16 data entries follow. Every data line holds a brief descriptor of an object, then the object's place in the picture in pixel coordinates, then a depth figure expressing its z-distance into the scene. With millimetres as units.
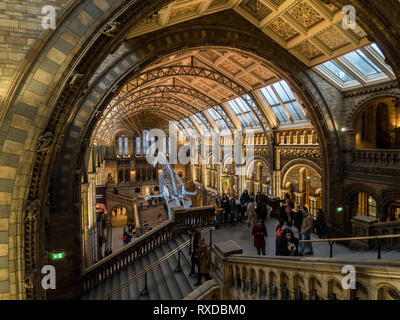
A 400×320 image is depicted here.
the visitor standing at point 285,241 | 5574
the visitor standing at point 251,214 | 8805
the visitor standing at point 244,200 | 10770
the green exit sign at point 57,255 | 7566
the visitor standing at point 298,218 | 8898
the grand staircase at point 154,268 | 6488
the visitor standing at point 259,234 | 6535
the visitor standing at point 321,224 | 9382
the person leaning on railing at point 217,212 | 9602
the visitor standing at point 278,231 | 6191
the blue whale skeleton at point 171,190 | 24828
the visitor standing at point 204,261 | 5891
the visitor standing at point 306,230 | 7090
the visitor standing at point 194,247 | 6328
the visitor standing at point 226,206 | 10133
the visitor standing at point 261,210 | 9586
